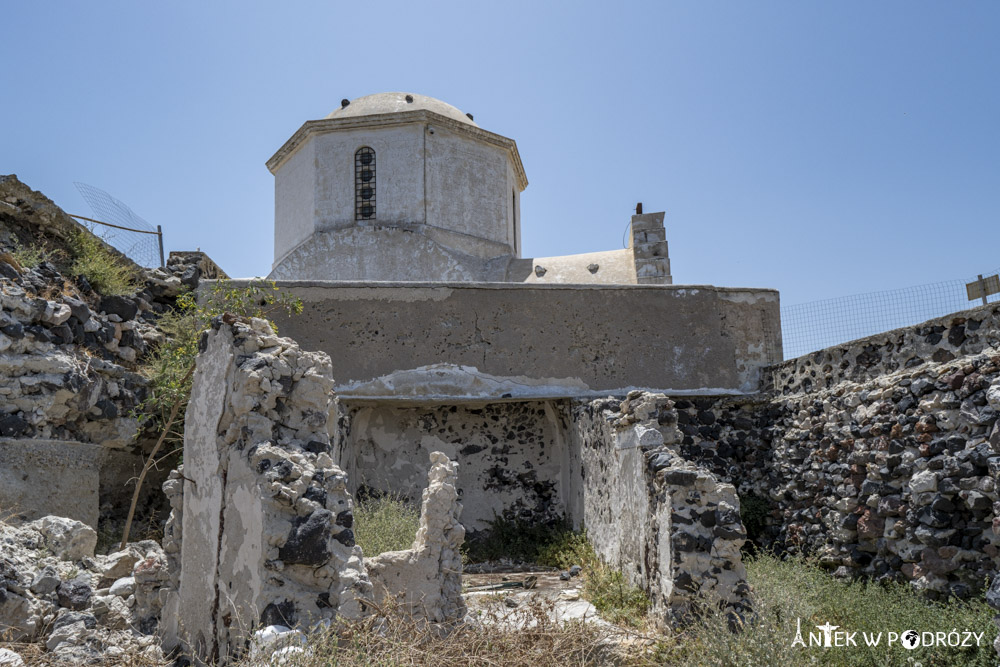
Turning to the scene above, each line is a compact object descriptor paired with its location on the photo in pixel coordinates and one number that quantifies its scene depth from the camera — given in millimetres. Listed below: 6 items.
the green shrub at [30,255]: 9992
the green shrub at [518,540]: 10938
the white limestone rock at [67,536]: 7215
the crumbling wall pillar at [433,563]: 6336
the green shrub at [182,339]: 9328
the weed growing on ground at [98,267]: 11008
